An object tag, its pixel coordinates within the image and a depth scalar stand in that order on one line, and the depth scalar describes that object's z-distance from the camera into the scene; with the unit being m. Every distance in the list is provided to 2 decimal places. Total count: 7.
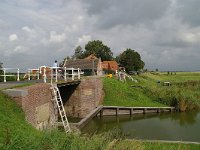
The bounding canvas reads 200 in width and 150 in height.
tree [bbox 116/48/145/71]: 43.08
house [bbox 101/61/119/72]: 40.98
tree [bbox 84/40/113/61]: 48.46
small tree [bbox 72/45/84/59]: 50.57
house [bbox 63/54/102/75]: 31.18
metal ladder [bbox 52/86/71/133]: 10.25
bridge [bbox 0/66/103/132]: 8.15
